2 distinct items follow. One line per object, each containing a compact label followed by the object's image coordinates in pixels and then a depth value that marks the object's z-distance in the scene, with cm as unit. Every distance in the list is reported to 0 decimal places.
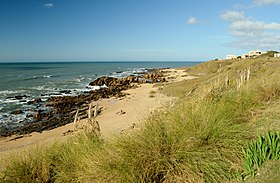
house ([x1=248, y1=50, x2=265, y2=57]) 6647
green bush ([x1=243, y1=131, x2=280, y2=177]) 337
